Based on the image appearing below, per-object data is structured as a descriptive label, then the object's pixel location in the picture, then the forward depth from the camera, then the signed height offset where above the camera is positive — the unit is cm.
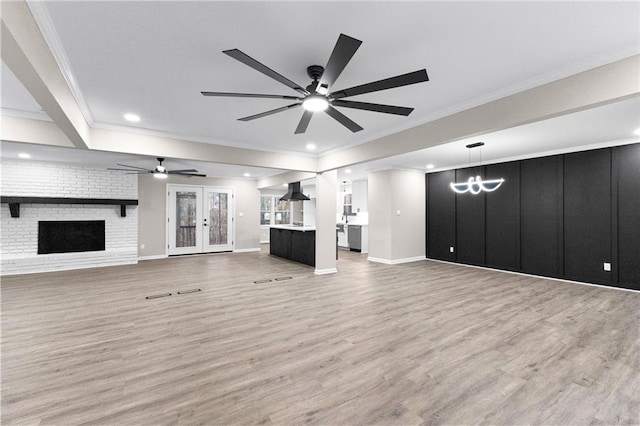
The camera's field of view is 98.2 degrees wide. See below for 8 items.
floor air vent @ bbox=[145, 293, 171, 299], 441 -133
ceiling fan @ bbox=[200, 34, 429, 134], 167 +93
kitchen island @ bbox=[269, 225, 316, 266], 705 -84
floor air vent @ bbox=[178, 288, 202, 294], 470 -133
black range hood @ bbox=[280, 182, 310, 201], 804 +56
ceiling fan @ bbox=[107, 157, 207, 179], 610 +97
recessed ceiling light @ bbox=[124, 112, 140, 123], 360 +128
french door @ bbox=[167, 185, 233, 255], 855 -19
